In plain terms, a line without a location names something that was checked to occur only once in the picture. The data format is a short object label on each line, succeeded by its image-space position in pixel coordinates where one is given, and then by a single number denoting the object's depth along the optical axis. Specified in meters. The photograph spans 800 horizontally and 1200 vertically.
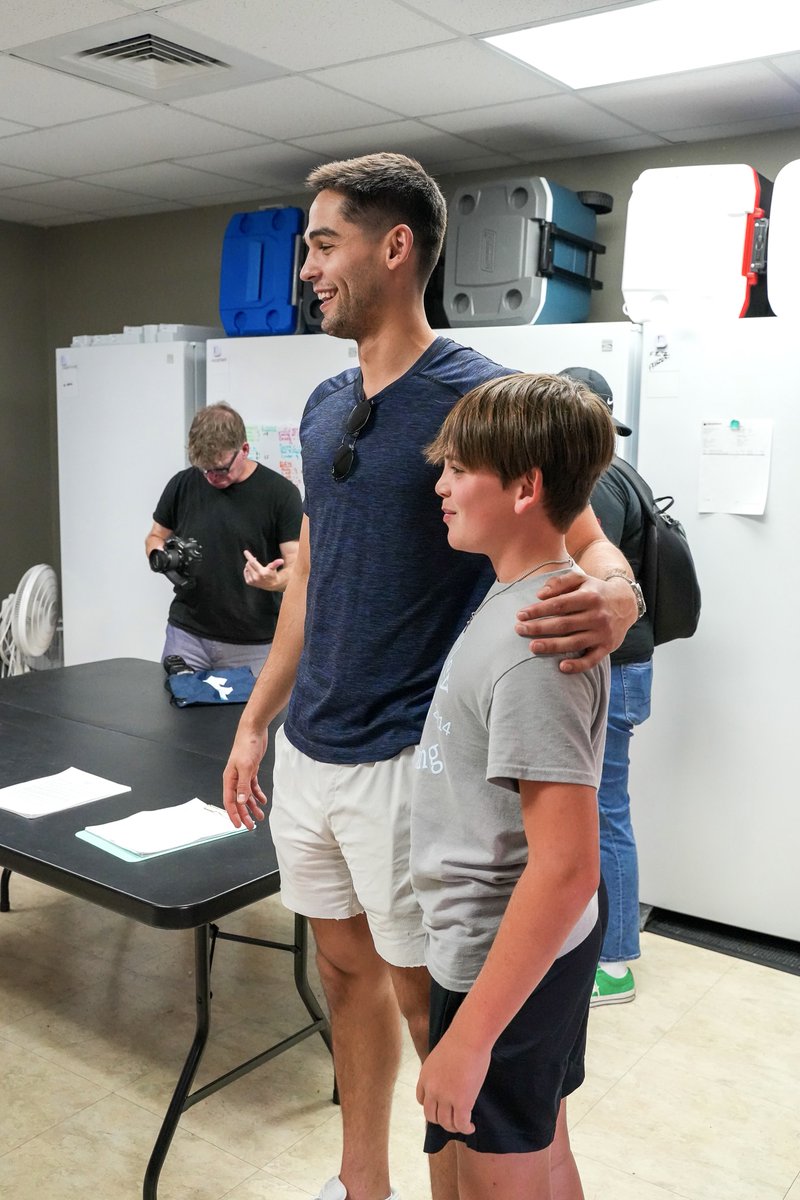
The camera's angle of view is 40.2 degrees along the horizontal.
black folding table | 1.86
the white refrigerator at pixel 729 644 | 3.02
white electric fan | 4.87
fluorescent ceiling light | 2.70
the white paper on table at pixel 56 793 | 2.18
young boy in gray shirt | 1.09
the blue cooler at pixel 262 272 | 4.20
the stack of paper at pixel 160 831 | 2.00
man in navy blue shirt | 1.49
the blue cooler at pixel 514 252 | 3.59
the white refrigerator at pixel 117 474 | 4.50
